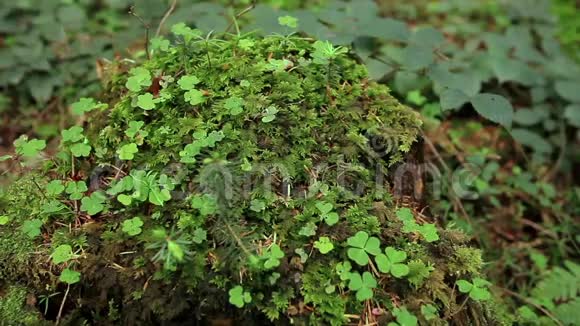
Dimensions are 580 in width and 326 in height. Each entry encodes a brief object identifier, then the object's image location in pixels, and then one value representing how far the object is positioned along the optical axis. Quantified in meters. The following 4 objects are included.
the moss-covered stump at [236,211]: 0.85
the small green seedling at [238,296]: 0.84
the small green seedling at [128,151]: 0.91
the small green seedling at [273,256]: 0.85
